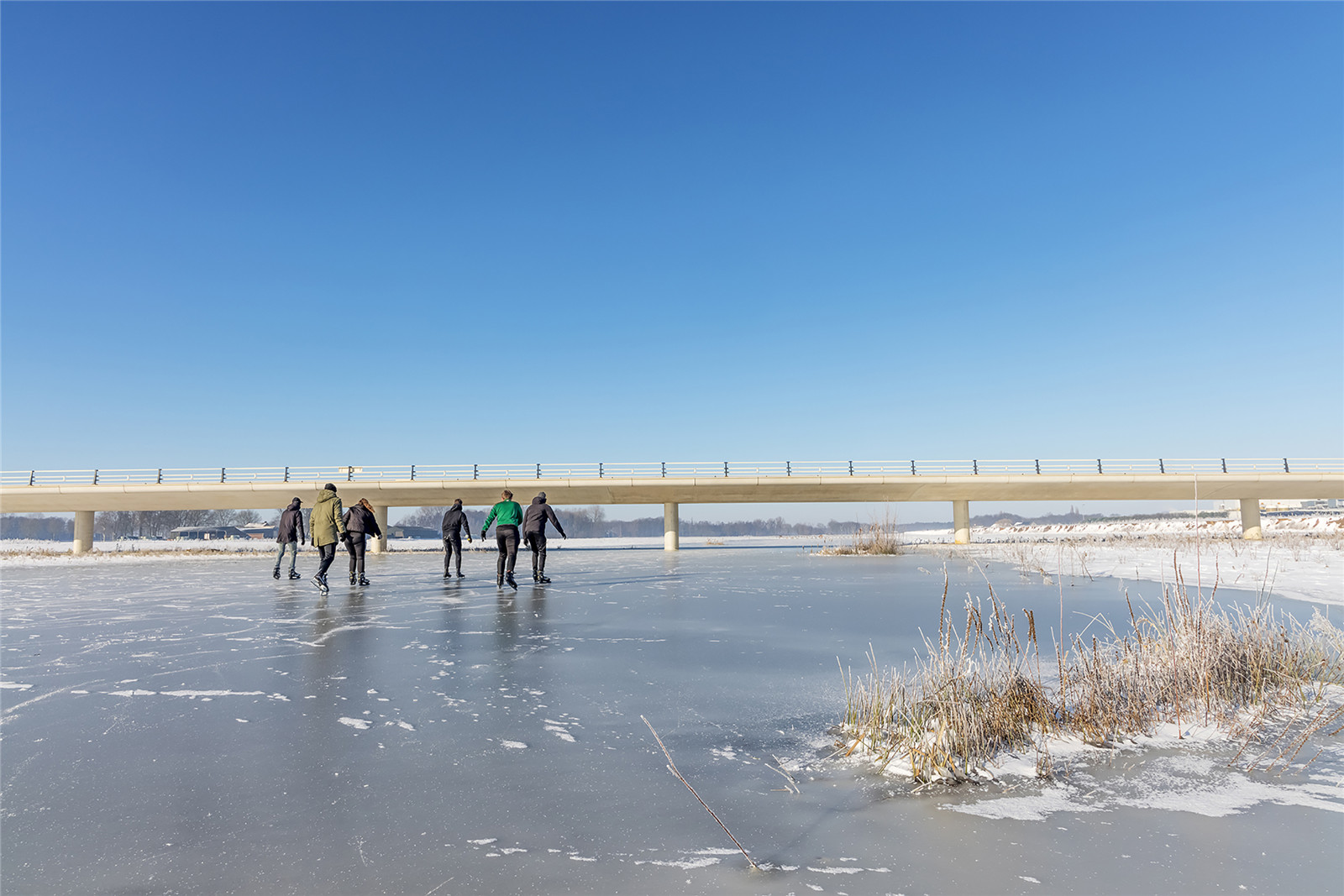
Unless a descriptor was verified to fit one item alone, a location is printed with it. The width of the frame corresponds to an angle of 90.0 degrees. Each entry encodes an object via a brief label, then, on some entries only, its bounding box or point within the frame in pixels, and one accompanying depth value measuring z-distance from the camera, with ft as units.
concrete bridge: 102.83
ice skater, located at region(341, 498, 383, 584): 44.21
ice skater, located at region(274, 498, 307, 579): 49.96
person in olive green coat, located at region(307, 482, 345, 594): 42.88
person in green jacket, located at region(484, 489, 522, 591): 42.52
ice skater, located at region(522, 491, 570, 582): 44.06
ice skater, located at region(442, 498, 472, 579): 50.52
